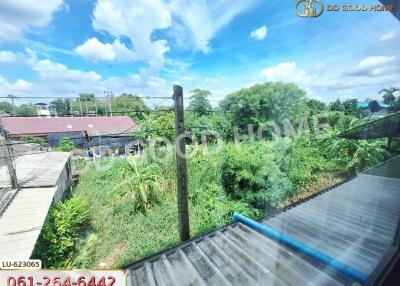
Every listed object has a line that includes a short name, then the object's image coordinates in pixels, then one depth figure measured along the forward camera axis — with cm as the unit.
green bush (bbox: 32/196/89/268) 297
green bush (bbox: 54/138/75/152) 985
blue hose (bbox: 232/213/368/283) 118
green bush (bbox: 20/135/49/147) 971
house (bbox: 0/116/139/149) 1113
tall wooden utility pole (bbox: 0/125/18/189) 392
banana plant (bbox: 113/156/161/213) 456
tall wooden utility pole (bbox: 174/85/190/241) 243
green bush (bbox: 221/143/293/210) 439
